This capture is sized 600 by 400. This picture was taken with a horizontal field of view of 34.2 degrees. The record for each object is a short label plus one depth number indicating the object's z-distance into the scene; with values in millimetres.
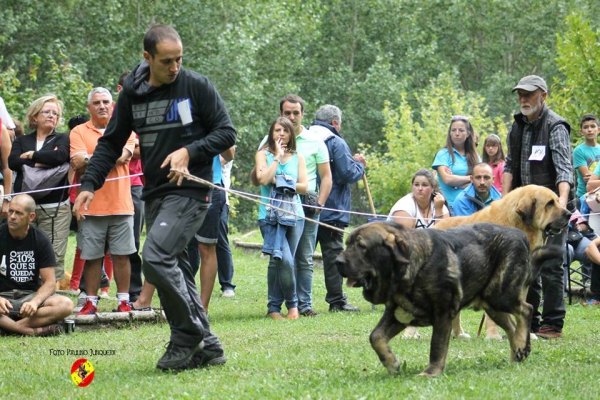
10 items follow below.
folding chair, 12734
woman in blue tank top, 11352
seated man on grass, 9914
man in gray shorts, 10695
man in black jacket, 7004
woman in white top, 11297
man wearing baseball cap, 9219
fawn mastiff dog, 8594
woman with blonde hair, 11422
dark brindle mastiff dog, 6648
